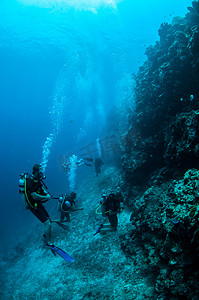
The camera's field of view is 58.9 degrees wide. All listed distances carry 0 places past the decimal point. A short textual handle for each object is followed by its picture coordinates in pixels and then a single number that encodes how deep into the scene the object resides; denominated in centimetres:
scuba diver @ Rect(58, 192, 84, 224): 899
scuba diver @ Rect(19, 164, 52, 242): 560
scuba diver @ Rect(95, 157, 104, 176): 1541
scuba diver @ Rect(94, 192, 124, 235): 693
